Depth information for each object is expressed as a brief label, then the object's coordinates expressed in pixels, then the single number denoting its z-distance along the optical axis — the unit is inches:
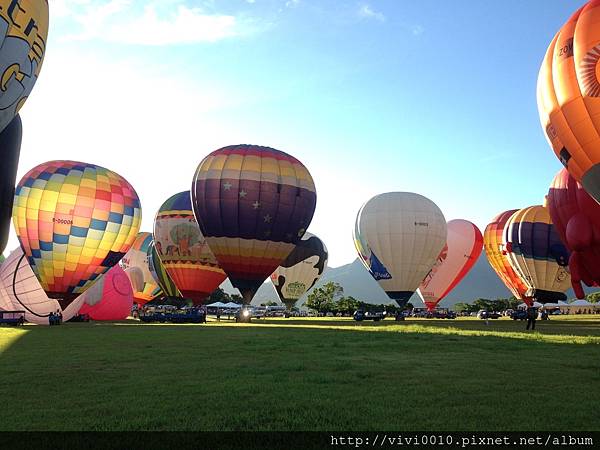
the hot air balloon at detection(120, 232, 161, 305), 2172.7
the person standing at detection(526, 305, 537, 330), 951.6
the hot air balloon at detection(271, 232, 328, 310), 2303.2
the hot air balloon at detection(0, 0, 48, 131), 486.9
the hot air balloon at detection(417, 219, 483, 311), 1996.8
